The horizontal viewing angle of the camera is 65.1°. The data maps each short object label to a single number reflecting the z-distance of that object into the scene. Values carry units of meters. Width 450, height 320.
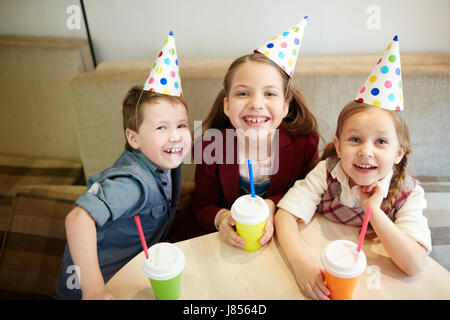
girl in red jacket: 1.16
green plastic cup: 0.75
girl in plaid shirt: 0.87
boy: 0.98
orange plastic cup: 0.74
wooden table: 0.83
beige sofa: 1.45
